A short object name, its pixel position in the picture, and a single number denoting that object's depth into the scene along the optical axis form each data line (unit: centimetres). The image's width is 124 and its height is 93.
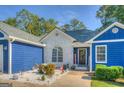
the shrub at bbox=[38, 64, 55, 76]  522
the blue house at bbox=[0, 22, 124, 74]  582
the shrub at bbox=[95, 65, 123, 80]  495
